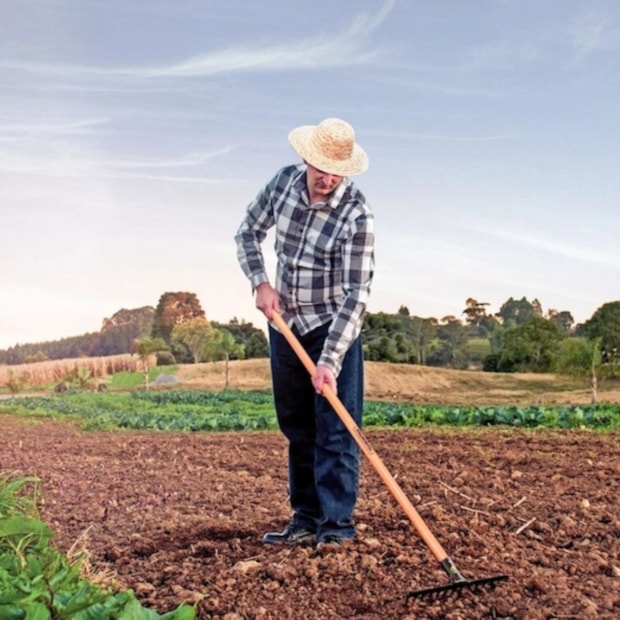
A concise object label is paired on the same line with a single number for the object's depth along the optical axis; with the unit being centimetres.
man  372
